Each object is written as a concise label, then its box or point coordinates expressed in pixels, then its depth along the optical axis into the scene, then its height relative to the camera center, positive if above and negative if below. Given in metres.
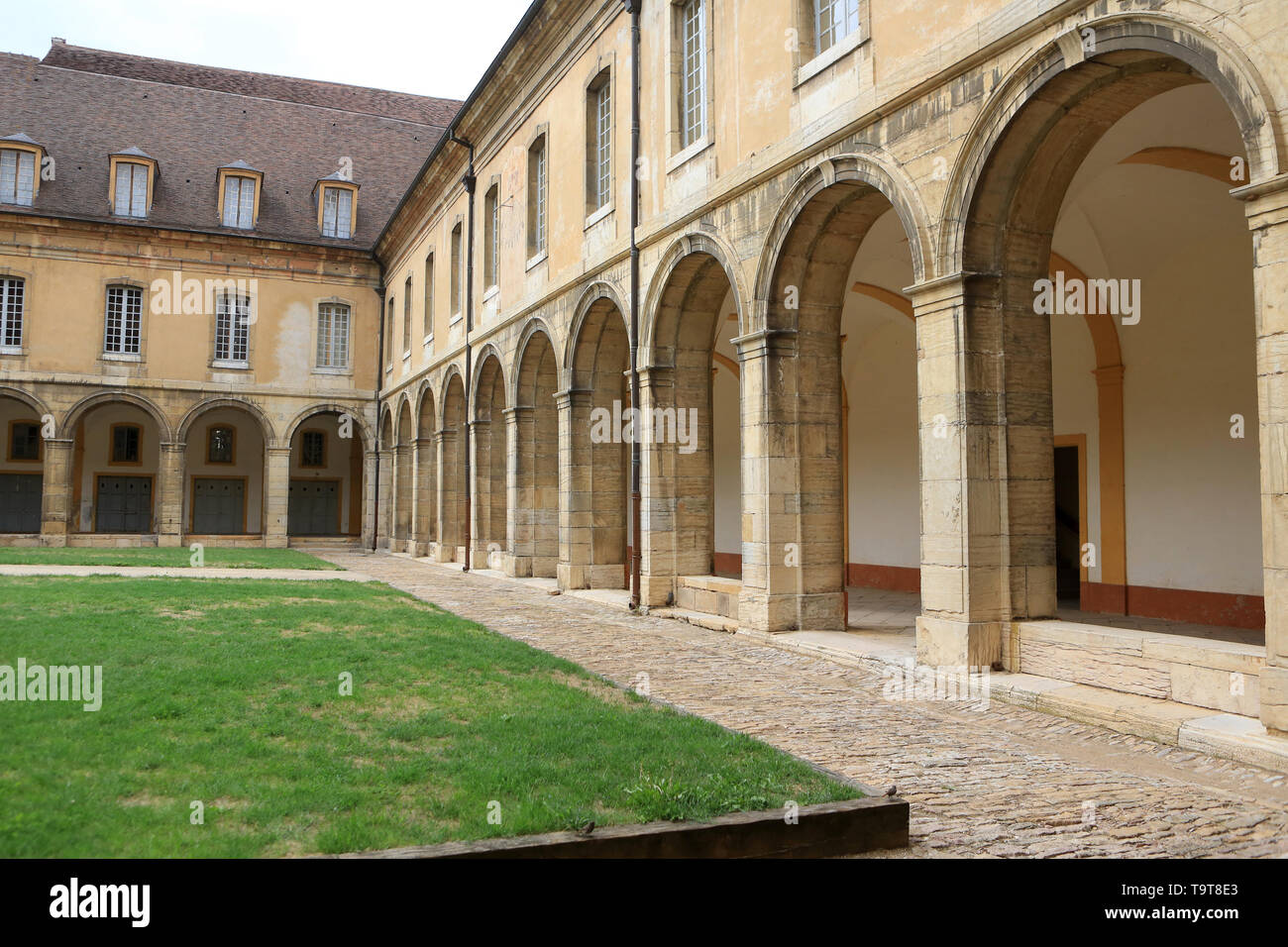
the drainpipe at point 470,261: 20.58 +5.59
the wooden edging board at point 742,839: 3.57 -1.21
